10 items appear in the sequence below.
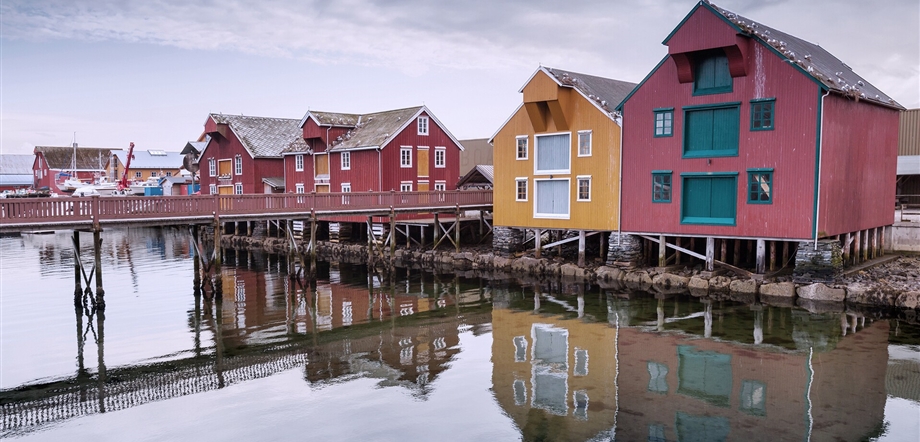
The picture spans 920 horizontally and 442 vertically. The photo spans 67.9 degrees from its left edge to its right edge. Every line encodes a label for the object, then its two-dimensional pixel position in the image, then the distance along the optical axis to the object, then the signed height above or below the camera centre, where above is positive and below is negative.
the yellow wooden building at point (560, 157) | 28.92 +1.26
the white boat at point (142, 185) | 68.06 +0.11
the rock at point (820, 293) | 22.69 -3.62
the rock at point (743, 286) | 23.98 -3.58
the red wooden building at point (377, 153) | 38.00 +1.93
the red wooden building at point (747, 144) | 23.67 +1.50
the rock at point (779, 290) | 23.31 -3.60
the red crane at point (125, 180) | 67.01 +0.64
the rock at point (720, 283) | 24.64 -3.58
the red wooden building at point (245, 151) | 46.75 +2.45
